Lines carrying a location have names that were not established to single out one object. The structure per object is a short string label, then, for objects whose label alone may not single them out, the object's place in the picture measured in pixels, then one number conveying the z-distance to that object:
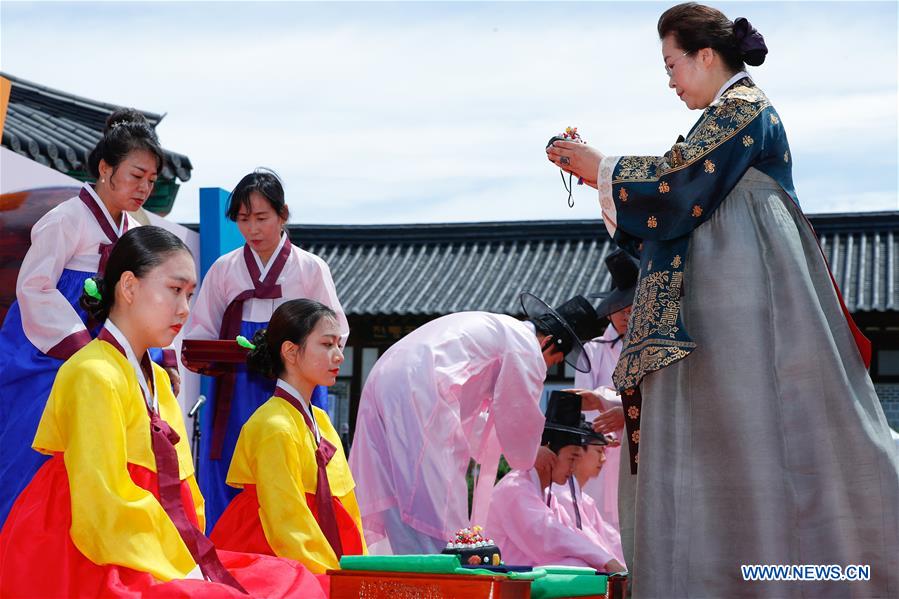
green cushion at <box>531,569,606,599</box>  3.22
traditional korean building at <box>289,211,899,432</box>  13.24
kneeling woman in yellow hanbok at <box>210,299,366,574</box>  3.74
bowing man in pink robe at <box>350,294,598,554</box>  4.82
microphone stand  5.90
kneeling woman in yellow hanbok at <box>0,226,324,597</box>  2.77
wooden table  2.86
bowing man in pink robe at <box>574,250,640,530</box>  5.68
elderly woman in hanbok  3.12
